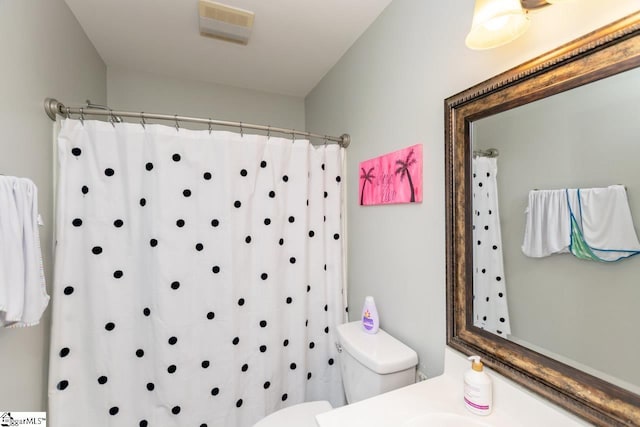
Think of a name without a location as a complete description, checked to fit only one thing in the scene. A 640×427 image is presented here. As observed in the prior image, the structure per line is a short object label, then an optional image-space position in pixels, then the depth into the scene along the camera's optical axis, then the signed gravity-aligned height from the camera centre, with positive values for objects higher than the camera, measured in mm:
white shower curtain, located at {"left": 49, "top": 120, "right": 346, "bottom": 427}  1173 -321
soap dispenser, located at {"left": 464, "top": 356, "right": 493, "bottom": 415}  751 -523
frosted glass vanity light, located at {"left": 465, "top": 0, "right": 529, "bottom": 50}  658 +518
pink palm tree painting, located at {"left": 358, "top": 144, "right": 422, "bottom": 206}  1122 +183
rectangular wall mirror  559 -26
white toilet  1036 -650
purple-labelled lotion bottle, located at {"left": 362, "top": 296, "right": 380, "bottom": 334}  1265 -510
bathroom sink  731 -596
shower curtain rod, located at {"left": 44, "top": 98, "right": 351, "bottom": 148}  1118 +483
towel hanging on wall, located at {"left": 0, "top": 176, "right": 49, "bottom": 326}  775 -124
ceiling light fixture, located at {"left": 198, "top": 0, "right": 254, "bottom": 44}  1309 +1060
